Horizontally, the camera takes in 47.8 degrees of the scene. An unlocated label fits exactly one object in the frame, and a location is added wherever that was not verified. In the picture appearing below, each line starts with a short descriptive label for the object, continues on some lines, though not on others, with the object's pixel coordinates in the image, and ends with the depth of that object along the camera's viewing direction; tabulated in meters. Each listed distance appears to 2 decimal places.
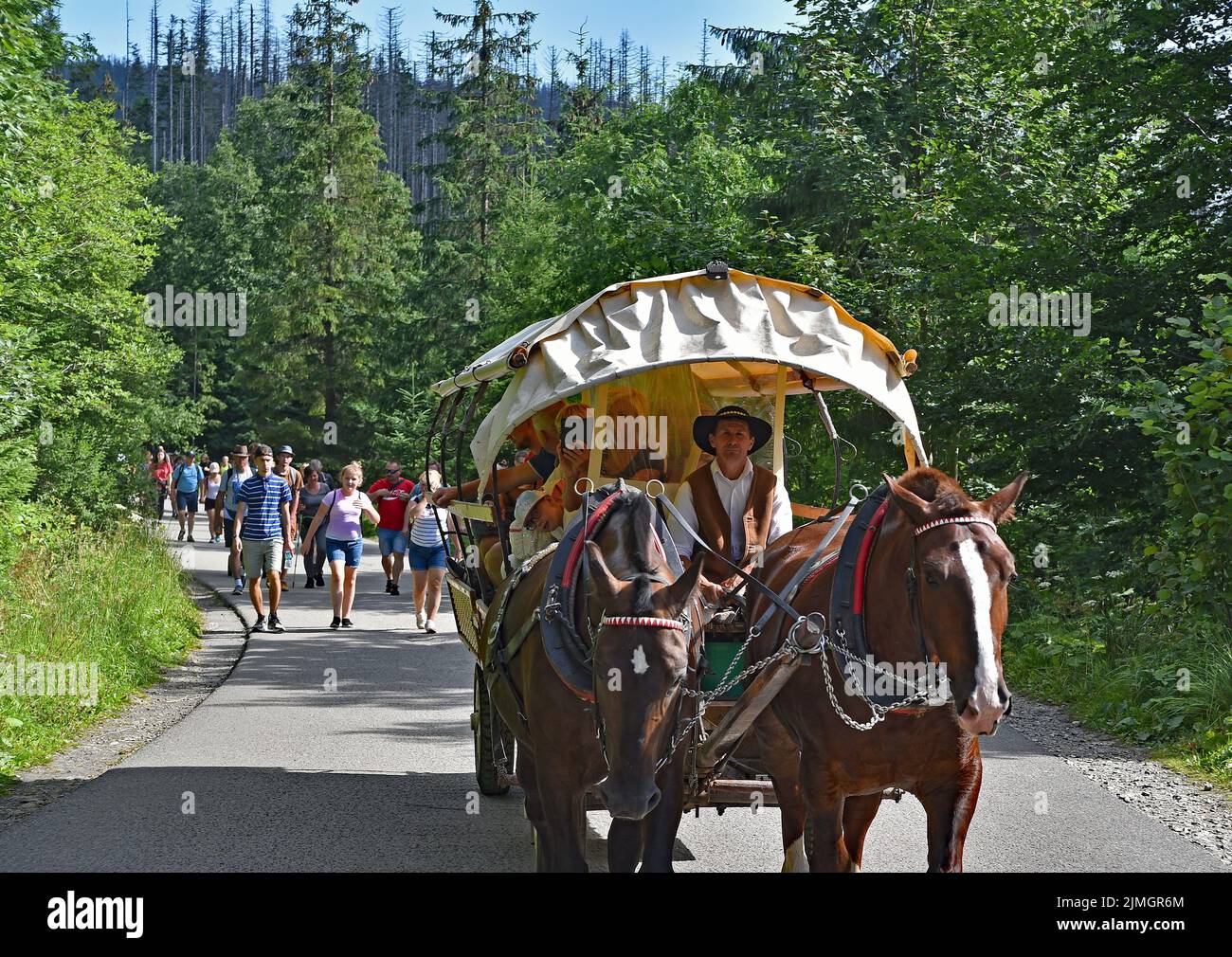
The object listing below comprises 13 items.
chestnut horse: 4.48
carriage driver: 7.12
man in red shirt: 19.23
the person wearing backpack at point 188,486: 31.33
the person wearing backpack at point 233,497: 20.43
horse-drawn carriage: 4.82
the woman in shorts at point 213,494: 31.09
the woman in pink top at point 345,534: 16.84
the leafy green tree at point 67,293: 14.54
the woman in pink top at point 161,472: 35.42
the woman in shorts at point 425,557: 16.39
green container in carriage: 6.20
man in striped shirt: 16.19
